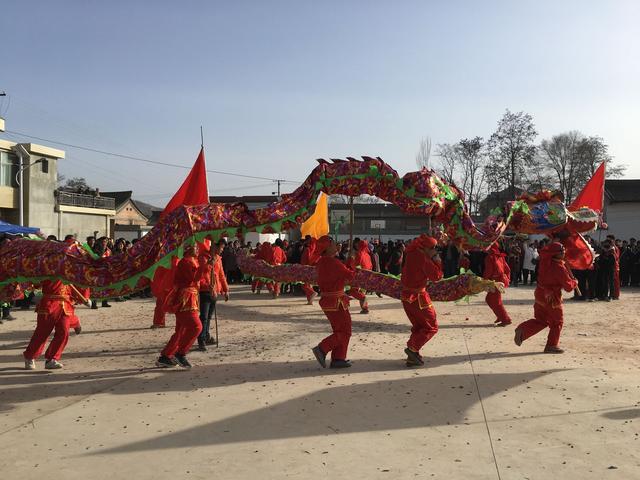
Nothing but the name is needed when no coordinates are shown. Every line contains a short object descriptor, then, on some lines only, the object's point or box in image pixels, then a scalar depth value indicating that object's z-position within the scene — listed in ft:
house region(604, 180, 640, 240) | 97.54
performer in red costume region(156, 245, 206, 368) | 23.02
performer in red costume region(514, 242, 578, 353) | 25.55
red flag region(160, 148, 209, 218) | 28.84
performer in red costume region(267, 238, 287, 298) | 49.75
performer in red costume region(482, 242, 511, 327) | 33.94
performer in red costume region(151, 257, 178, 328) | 25.59
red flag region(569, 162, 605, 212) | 28.99
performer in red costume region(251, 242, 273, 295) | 49.93
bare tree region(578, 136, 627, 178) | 127.95
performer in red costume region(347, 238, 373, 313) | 38.22
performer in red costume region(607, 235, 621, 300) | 47.45
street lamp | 89.15
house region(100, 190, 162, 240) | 140.45
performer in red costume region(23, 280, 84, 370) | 23.06
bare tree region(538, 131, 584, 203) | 129.39
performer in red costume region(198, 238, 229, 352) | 26.30
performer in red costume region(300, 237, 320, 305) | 45.03
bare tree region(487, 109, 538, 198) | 113.91
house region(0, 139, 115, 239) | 89.40
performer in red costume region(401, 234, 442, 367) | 23.30
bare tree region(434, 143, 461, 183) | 124.36
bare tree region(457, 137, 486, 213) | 122.31
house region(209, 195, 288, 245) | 126.56
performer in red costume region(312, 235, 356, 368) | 23.09
